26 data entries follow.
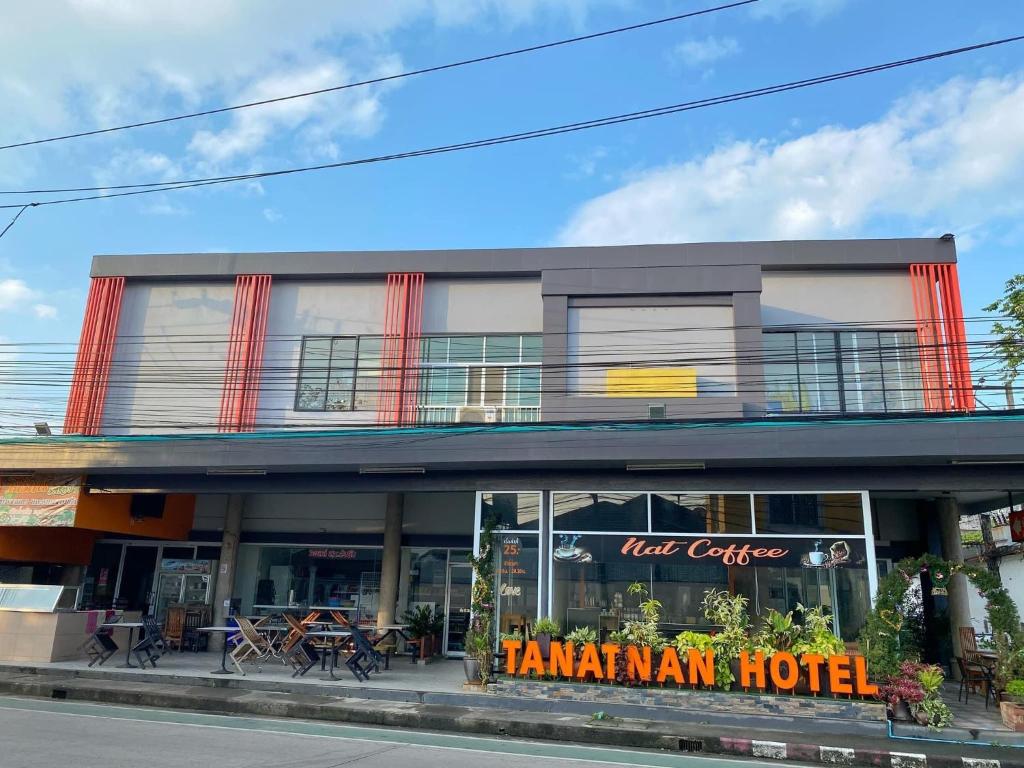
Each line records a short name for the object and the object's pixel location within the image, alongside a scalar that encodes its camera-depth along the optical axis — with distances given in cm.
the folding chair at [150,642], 1595
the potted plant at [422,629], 1831
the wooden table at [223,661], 1525
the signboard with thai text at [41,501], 1791
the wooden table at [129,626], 1591
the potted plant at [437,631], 1918
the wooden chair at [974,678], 1357
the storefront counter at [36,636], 1642
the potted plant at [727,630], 1269
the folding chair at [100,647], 1595
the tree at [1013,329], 2131
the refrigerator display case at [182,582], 2162
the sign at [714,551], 1401
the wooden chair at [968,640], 1516
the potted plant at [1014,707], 1155
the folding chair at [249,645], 1547
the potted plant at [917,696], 1138
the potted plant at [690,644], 1288
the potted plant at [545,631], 1391
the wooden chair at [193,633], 1928
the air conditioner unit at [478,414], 1906
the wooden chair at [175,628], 1917
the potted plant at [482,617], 1411
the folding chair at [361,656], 1480
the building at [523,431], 1423
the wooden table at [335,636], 1516
